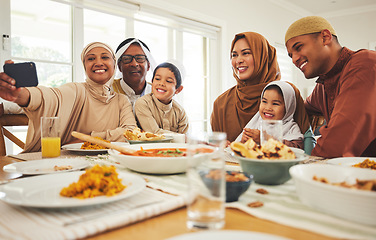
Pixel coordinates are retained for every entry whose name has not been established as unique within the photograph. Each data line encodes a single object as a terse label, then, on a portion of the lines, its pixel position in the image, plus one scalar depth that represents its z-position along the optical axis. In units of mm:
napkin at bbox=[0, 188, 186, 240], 477
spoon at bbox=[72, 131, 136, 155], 1134
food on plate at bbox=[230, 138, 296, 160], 793
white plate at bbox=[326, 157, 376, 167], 1027
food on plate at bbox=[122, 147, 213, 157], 974
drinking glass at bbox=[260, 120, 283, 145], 953
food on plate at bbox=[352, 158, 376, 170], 898
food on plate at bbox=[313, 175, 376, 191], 557
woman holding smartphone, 1698
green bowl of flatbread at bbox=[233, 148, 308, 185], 758
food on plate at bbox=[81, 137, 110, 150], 1378
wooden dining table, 508
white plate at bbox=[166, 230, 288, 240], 405
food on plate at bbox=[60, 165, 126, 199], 623
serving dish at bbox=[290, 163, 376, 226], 494
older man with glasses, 2639
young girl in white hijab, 1856
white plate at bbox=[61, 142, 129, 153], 1318
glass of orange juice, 1158
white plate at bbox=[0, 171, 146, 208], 558
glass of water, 515
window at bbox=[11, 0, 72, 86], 2928
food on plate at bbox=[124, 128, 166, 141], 1352
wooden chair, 1664
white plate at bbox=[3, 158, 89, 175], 906
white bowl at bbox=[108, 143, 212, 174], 848
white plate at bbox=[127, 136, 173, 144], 1322
